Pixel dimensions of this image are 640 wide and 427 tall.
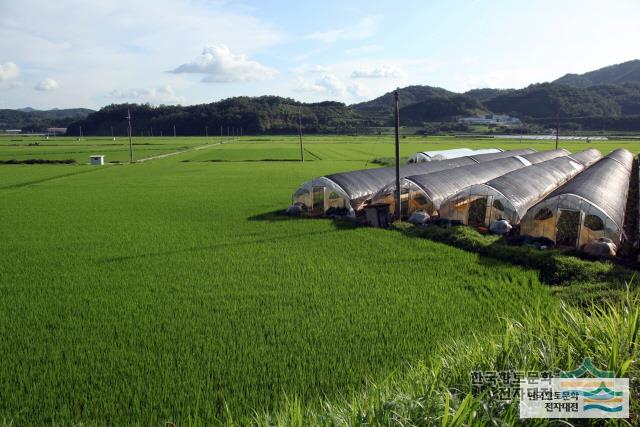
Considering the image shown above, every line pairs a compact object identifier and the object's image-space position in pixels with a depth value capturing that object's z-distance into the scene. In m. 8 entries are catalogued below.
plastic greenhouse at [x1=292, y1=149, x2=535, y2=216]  18.06
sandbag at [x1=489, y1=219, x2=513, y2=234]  14.12
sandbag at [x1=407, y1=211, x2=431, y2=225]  16.00
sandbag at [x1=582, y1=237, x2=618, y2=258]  11.49
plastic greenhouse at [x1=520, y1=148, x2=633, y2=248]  12.24
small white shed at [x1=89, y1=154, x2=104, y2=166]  44.72
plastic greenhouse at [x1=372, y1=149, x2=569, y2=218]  16.83
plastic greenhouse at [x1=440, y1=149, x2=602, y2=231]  14.87
